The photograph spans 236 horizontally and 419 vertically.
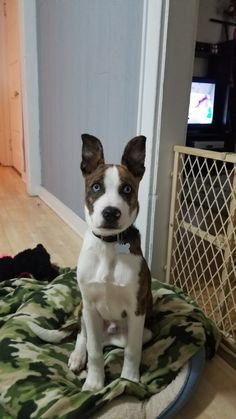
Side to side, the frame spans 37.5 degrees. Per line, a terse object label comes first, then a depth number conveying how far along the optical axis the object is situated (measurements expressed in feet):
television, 11.13
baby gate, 4.33
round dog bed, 3.13
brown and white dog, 3.14
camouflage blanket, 3.09
